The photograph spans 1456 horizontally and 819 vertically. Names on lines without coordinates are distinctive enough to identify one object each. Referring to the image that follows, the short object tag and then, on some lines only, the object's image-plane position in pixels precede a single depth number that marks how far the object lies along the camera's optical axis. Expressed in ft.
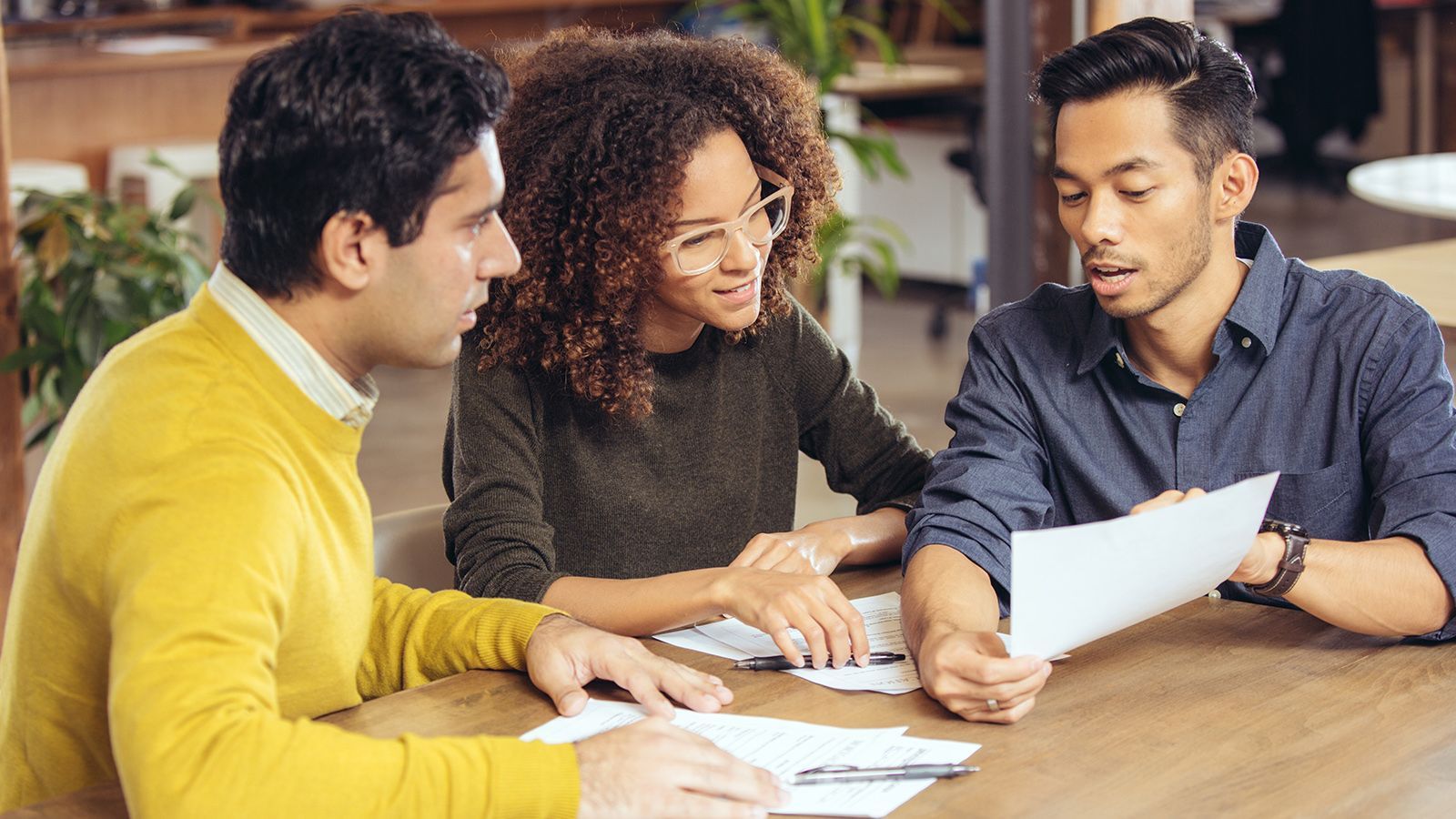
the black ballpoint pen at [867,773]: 8.14
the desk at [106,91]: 23.32
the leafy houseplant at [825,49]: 21.23
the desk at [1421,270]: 12.64
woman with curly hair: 9.68
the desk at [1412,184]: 13.99
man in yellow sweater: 7.66
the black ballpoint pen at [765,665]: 8.85
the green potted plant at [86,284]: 13.99
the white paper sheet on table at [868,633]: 8.78
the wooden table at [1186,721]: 8.08
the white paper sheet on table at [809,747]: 8.06
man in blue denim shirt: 9.27
